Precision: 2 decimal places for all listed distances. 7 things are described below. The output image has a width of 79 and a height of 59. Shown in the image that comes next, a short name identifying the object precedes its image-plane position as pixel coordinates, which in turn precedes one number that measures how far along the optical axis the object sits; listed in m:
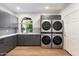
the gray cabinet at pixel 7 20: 2.28
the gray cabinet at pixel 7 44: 2.13
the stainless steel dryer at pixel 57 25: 3.16
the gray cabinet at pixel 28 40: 3.40
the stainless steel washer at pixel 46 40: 3.22
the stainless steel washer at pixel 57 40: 3.16
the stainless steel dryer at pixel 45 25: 3.20
